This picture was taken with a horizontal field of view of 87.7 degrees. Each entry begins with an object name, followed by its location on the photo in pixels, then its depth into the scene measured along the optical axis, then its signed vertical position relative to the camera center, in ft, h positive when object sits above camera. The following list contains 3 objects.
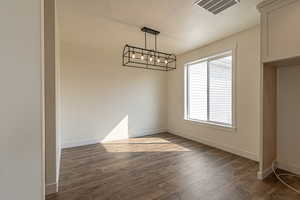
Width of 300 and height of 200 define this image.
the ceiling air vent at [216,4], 7.04 +4.40
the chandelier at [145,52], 9.84 +4.05
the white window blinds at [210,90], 11.62 +0.74
